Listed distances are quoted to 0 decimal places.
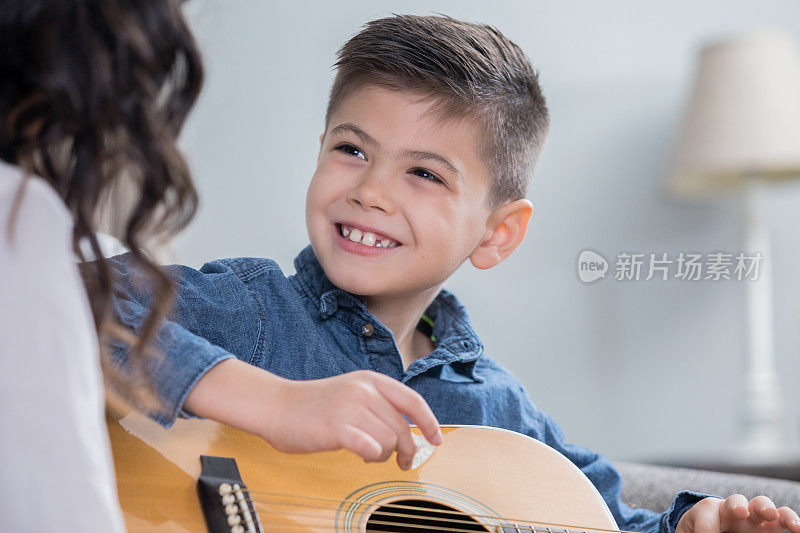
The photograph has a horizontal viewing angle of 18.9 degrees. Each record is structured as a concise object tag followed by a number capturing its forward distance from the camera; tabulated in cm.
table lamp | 226
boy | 159
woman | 101
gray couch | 163
